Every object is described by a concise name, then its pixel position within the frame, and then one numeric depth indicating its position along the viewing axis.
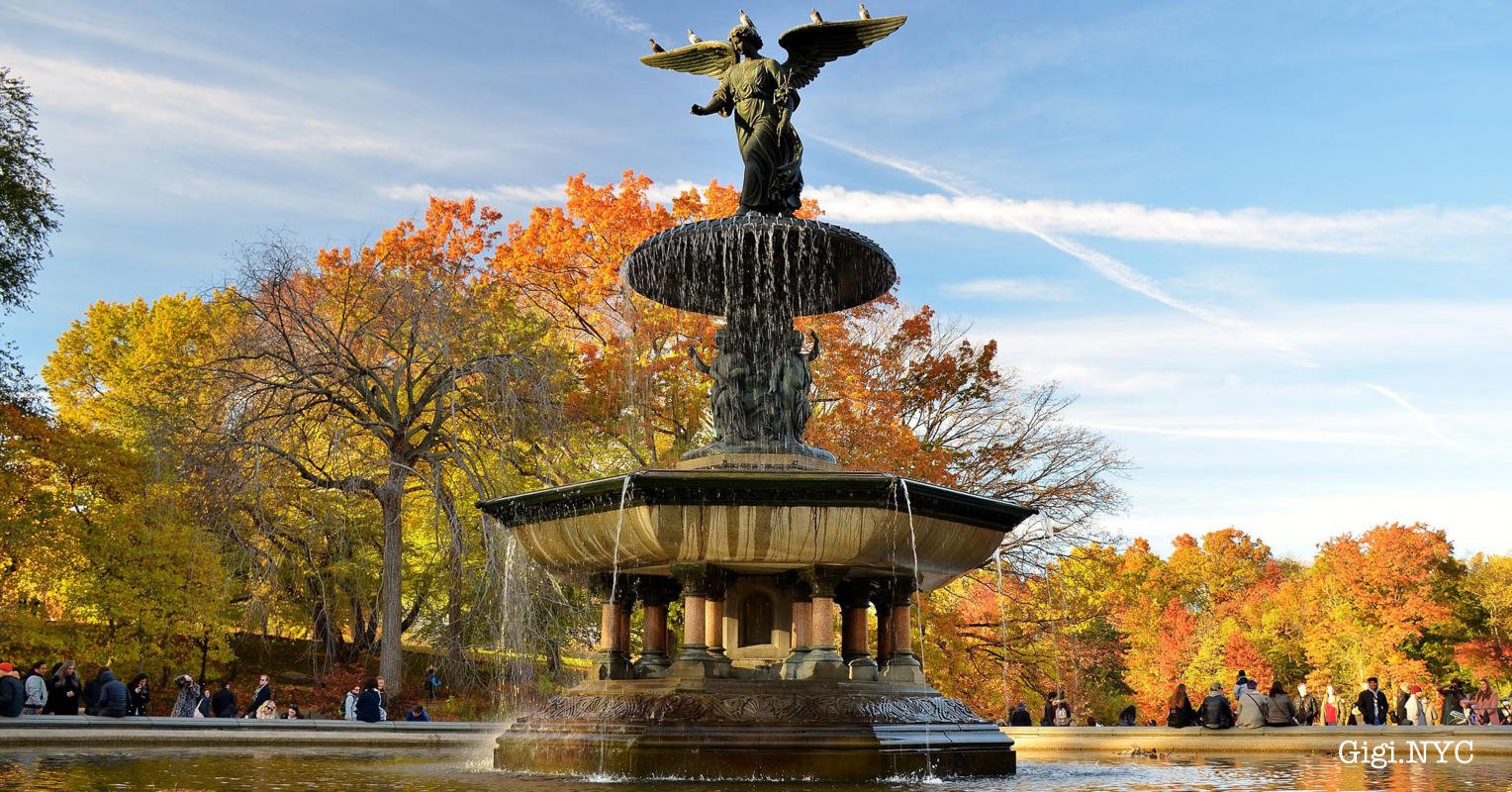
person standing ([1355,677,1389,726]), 17.02
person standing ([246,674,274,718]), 17.67
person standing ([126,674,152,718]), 18.39
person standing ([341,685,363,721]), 17.89
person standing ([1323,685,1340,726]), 19.37
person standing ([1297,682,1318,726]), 19.98
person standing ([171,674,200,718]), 17.61
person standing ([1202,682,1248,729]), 13.48
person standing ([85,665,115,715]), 15.81
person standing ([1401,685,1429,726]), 17.66
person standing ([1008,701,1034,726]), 18.11
